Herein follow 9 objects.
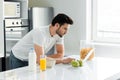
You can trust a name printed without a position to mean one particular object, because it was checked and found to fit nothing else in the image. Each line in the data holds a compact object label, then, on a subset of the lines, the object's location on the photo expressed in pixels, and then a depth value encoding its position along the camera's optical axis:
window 4.12
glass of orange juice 2.23
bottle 2.19
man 2.43
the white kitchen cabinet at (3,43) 3.49
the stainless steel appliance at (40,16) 3.93
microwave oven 3.58
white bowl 2.35
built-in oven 3.58
